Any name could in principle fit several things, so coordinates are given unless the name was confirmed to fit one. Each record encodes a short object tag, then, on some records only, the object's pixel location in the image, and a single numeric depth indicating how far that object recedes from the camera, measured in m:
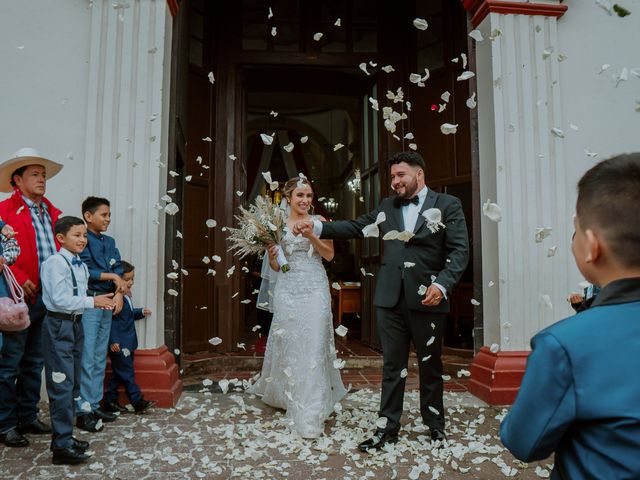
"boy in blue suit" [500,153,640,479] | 1.01
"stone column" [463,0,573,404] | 4.66
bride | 4.02
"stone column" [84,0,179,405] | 4.45
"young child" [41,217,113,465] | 3.05
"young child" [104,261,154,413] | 4.12
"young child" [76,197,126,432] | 3.81
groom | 3.51
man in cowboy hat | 3.51
